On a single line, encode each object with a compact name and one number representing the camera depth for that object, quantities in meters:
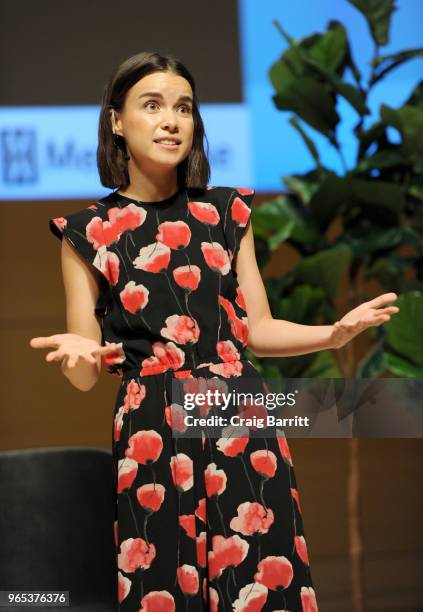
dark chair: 7.05
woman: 6.34
